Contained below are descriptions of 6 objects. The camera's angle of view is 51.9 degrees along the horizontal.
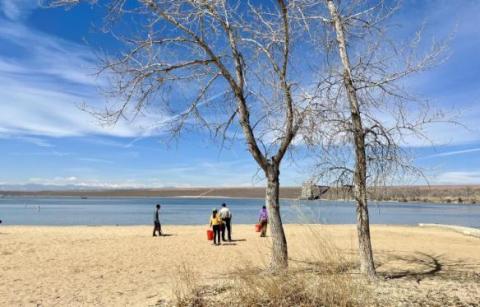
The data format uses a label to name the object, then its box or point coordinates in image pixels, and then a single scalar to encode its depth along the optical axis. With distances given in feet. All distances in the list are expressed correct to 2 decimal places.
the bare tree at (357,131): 31.30
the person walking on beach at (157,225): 72.33
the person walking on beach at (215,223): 60.80
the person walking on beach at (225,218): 63.42
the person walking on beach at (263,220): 69.59
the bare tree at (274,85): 32.19
